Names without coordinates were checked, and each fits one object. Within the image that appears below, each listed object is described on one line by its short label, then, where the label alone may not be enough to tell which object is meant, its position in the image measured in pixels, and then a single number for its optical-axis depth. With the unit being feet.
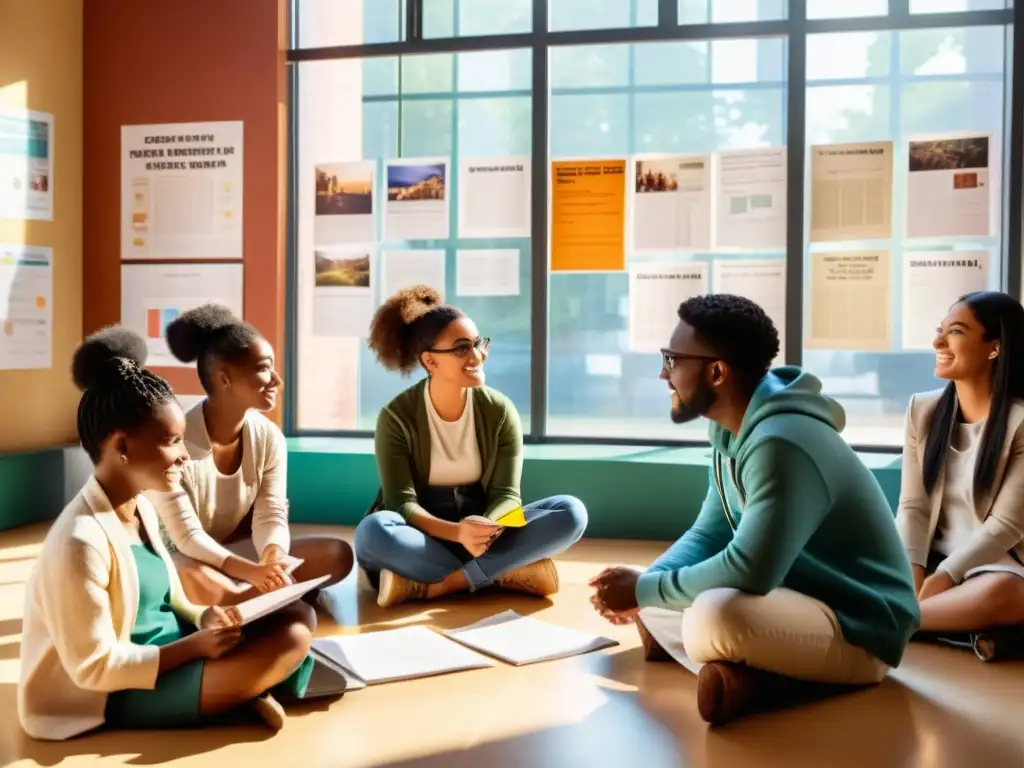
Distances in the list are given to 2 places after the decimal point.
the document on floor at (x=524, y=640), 9.89
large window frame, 15.39
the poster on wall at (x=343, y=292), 17.66
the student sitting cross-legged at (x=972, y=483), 9.96
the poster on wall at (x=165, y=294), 17.61
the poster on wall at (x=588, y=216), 16.83
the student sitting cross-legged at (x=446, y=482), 11.94
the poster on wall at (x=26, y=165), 16.49
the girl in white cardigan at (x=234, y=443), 10.44
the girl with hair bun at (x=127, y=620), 7.06
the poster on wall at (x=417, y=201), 17.37
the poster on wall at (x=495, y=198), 17.12
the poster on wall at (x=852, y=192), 15.93
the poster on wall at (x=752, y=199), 16.25
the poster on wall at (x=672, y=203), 16.56
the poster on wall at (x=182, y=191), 17.51
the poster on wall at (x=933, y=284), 15.71
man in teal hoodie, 7.93
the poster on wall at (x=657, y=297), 16.67
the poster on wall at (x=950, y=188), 15.58
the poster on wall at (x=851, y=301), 15.98
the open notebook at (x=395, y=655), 9.29
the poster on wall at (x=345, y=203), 17.61
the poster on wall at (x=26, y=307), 16.56
